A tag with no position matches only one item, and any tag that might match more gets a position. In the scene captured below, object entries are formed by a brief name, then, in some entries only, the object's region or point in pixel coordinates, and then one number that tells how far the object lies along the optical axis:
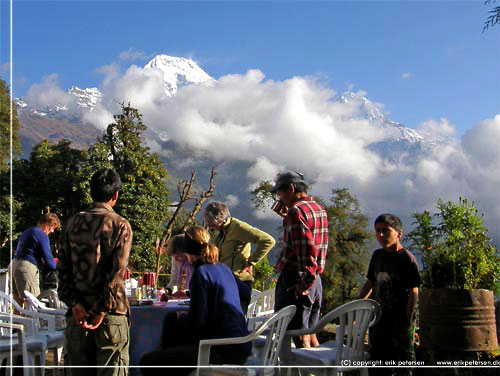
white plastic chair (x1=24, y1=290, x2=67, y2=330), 4.68
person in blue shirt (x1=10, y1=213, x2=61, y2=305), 5.16
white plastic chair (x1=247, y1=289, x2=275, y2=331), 5.38
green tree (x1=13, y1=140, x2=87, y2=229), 15.67
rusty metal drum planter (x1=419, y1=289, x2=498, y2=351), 3.58
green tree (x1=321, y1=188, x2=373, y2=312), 21.45
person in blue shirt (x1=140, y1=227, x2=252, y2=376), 2.83
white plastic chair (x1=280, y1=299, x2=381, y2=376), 3.06
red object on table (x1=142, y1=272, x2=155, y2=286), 4.77
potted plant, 3.60
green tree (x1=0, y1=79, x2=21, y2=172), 19.94
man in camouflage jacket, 2.44
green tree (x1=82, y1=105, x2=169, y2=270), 15.18
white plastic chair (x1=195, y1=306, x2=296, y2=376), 2.76
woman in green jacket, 4.39
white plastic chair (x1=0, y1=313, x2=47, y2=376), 3.37
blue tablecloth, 3.58
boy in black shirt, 3.31
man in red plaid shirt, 3.44
